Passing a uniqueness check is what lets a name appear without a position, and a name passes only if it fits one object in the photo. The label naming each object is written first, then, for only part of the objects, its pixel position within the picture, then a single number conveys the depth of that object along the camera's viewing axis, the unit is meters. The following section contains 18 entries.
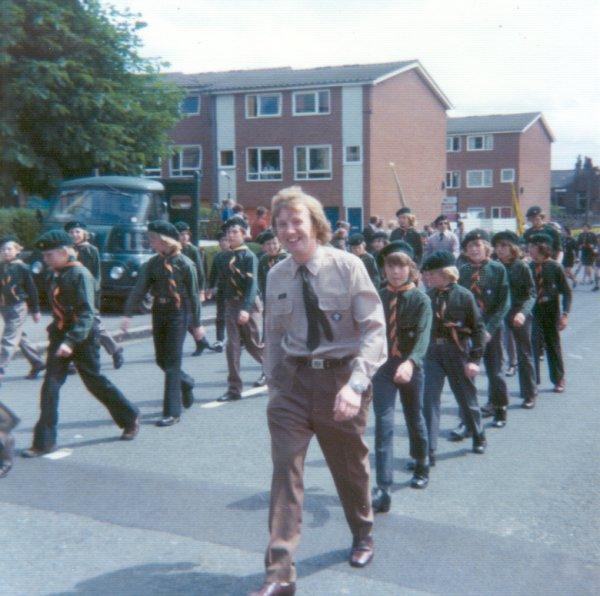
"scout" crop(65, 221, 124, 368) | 11.90
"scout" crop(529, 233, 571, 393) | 9.84
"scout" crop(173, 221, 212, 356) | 13.59
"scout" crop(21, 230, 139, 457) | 7.19
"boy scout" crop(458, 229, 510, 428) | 8.26
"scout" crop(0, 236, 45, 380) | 10.48
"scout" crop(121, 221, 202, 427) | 8.17
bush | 24.55
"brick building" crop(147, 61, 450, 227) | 47.34
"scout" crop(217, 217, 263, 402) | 9.50
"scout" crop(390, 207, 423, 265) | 14.33
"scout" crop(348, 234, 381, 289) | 11.93
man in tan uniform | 4.44
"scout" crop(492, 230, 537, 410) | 9.22
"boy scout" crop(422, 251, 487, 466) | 7.00
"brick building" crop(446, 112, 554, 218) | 70.75
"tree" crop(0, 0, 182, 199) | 26.58
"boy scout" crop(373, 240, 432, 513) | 5.80
